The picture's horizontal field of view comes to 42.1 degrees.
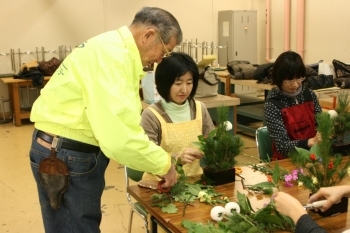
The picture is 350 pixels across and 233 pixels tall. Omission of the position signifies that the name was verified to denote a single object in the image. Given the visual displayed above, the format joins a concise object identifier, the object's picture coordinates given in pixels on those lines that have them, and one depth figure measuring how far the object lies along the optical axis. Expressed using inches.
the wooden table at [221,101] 172.2
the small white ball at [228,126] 80.1
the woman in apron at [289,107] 107.0
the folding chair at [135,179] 95.8
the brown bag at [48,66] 261.0
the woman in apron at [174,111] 96.3
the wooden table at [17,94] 252.2
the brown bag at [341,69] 212.8
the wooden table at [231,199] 63.5
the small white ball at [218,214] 63.7
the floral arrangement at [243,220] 59.0
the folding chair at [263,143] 108.6
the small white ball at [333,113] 93.1
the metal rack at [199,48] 309.1
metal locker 305.3
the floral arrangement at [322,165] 66.2
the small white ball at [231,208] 63.0
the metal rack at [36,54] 272.2
